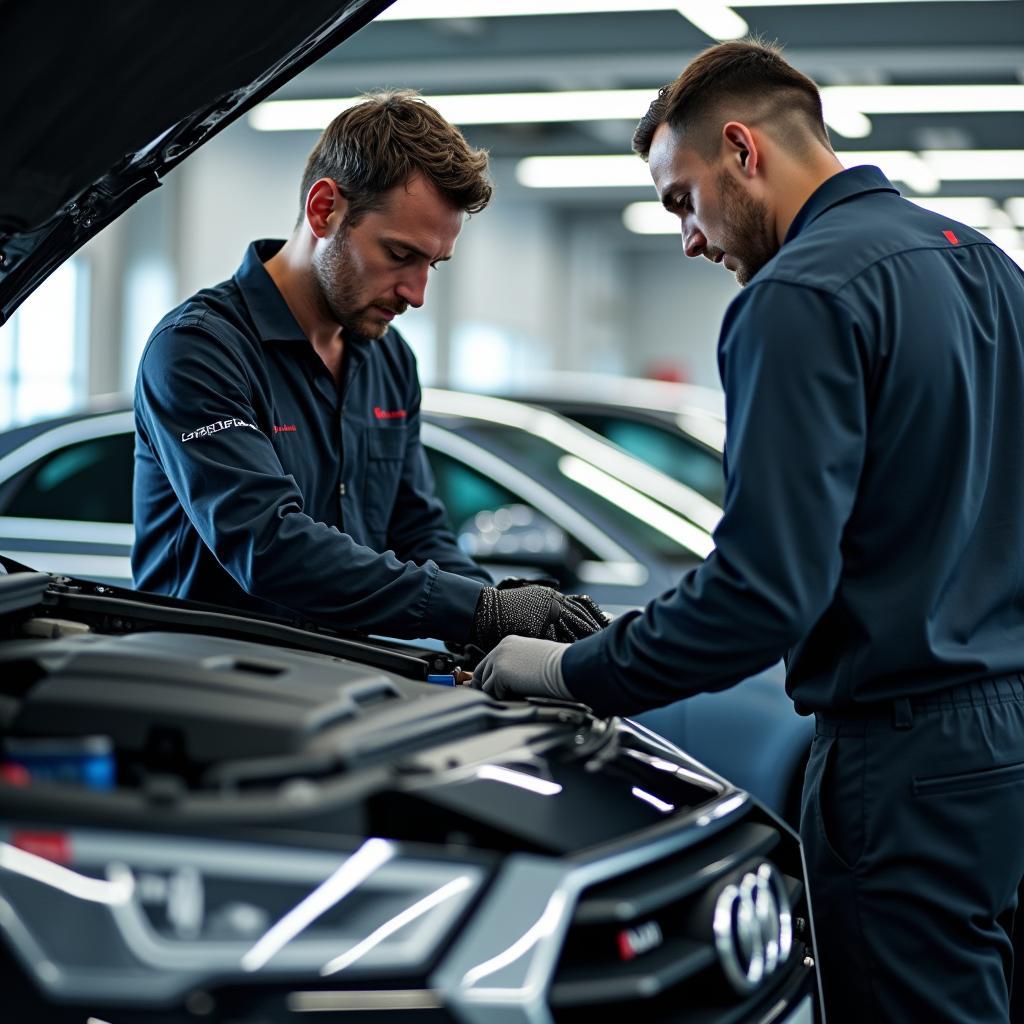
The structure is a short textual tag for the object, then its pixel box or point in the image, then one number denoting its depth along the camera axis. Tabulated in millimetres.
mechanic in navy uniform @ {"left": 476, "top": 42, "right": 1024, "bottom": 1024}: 1448
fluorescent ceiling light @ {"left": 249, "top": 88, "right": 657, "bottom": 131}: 10359
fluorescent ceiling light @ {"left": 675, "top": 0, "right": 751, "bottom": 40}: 7801
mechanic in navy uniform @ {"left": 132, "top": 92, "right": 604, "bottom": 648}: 1983
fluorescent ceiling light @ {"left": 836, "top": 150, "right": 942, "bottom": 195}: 12312
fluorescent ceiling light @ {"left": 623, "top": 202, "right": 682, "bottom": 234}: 16281
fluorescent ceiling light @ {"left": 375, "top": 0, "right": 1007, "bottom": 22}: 7859
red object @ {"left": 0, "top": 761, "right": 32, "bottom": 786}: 1102
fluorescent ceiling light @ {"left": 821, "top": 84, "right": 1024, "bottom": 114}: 9695
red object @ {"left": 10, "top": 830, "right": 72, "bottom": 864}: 1014
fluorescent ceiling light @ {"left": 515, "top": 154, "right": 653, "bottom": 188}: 13320
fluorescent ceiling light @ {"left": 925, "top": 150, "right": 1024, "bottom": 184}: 12086
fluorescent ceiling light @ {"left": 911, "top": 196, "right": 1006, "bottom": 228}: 14453
